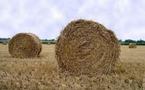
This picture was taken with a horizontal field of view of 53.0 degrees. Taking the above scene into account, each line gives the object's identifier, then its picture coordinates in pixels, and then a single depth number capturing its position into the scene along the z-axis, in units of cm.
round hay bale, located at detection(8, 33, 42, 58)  644
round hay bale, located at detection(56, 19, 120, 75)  388
